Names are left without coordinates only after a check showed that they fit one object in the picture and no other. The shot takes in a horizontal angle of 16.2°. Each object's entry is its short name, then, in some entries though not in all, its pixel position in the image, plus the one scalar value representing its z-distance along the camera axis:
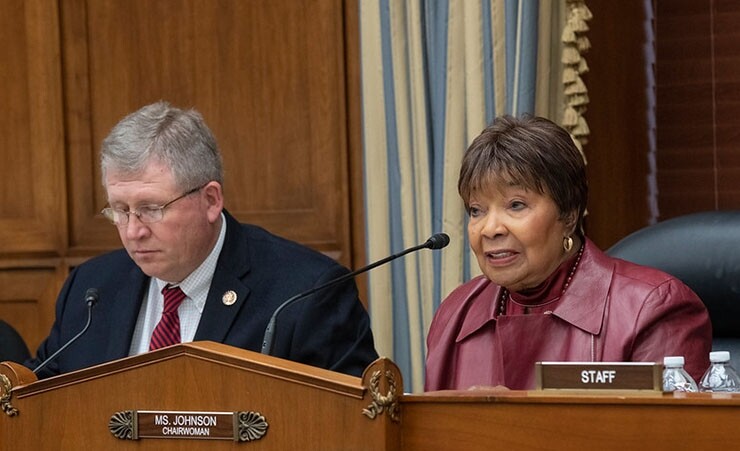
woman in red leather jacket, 4.63
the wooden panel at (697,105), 7.61
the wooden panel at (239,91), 7.80
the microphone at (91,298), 5.14
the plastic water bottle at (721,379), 4.06
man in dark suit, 5.45
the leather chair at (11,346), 6.47
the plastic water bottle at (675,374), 3.68
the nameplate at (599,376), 3.13
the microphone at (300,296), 4.64
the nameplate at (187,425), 3.45
